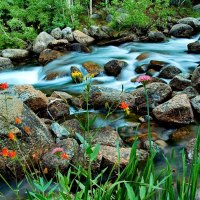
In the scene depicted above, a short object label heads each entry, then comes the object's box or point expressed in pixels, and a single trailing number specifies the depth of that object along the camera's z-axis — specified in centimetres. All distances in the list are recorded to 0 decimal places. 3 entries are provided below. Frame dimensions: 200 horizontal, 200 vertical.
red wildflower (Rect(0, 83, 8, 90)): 228
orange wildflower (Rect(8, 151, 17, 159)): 199
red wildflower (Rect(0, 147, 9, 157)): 204
